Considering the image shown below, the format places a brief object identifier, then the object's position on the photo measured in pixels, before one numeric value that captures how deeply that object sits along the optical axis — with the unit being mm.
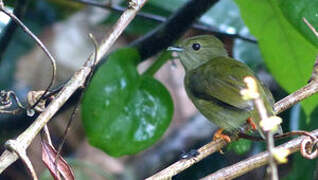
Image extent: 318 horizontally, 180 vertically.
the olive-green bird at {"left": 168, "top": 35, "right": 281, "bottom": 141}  5809
